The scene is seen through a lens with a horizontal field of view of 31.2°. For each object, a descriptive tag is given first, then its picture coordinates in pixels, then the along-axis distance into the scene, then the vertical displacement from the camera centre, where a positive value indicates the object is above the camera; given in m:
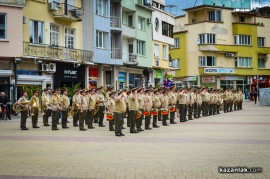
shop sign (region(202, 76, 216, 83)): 70.56 +2.20
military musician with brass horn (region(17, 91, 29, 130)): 23.36 -0.70
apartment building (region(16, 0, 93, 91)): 36.75 +3.89
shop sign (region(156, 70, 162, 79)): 57.95 +2.45
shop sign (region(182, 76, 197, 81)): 71.06 +2.37
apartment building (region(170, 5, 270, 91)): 70.38 +6.65
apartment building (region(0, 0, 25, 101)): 35.11 +4.01
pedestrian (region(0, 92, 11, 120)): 31.40 -0.46
